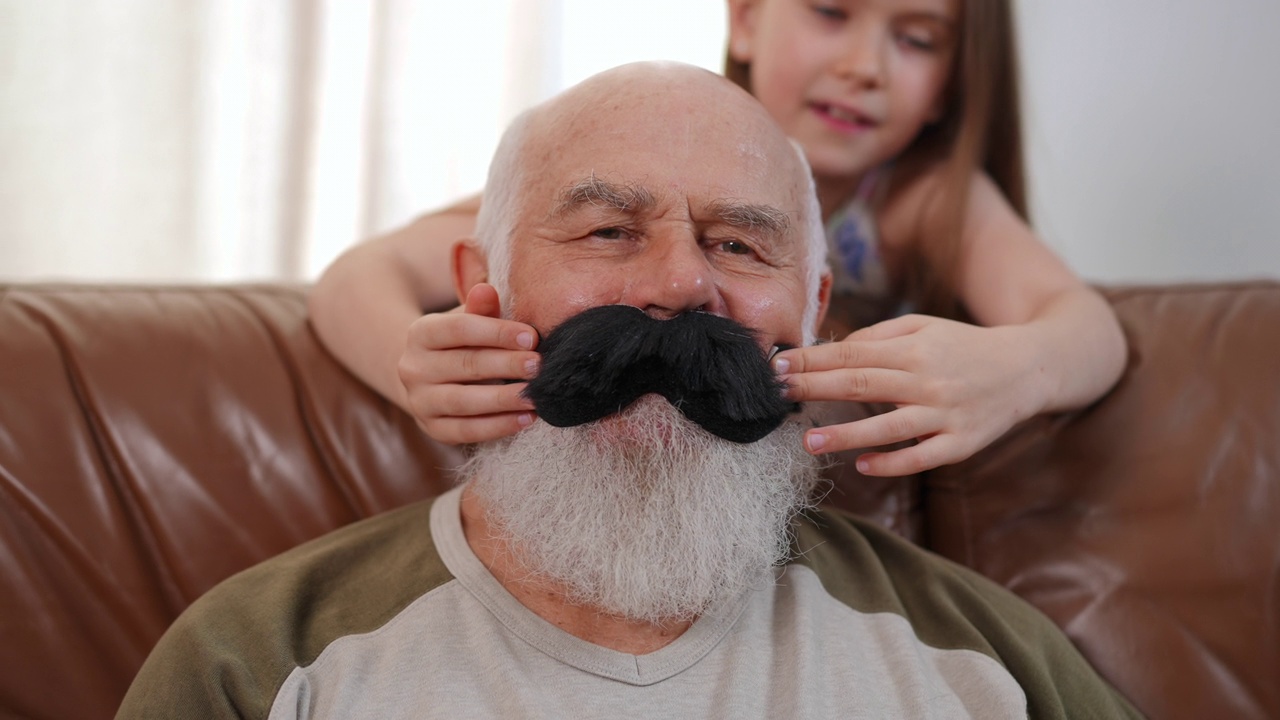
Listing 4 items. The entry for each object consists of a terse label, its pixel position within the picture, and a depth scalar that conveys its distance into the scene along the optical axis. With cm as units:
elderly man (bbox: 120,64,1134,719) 105
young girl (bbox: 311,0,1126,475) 111
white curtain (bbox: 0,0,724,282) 243
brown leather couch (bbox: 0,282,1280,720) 130
